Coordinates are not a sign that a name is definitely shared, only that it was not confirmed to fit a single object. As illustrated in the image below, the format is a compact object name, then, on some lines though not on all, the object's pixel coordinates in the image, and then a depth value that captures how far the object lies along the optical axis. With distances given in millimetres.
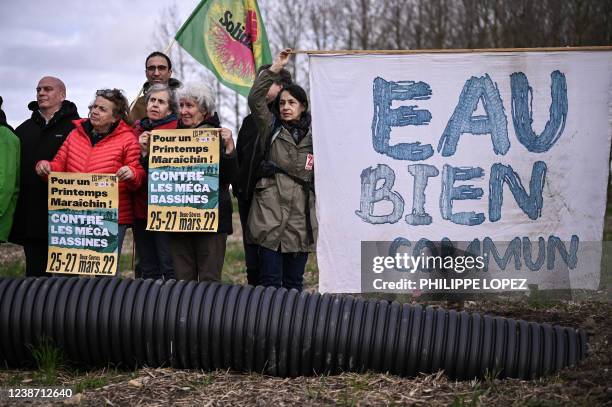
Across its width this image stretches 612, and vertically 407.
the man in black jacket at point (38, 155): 5988
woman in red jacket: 5805
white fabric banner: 5801
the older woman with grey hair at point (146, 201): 5926
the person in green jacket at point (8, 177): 5832
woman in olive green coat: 5723
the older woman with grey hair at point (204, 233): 5688
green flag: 7344
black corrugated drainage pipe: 4742
